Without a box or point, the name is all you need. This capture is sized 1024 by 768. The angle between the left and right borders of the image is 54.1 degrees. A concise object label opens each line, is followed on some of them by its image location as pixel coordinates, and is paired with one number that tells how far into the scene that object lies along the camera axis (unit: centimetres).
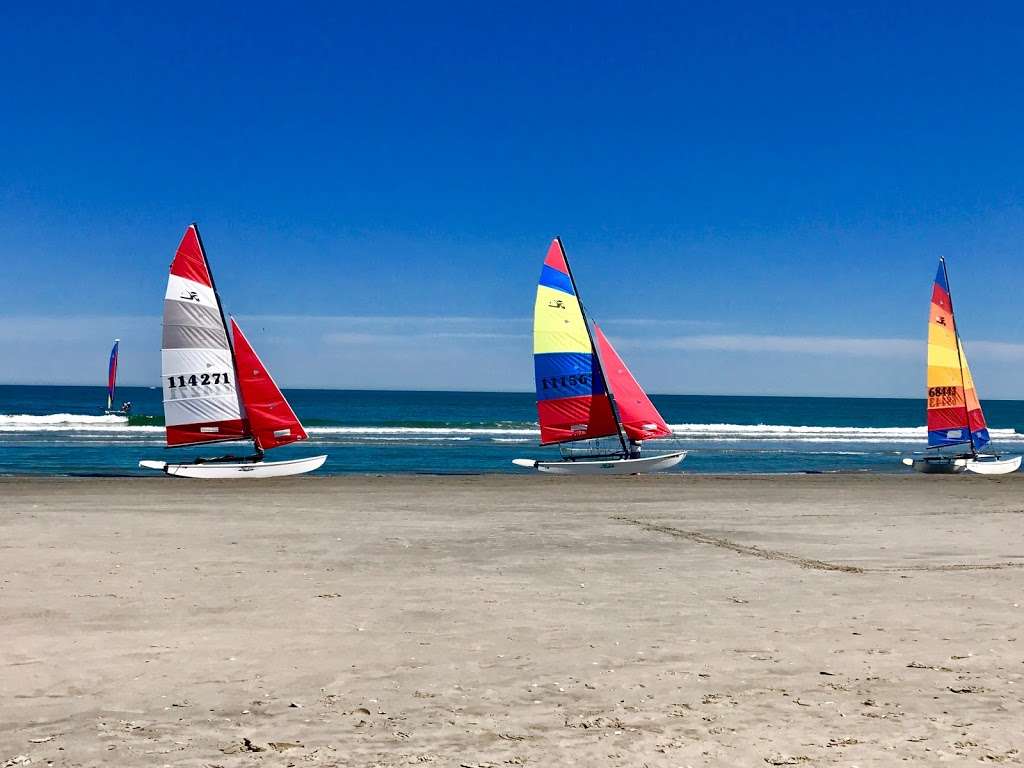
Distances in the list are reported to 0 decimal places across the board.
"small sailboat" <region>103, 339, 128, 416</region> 7194
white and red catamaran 2562
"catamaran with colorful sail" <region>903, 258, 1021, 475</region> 3120
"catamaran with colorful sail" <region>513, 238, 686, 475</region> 2878
